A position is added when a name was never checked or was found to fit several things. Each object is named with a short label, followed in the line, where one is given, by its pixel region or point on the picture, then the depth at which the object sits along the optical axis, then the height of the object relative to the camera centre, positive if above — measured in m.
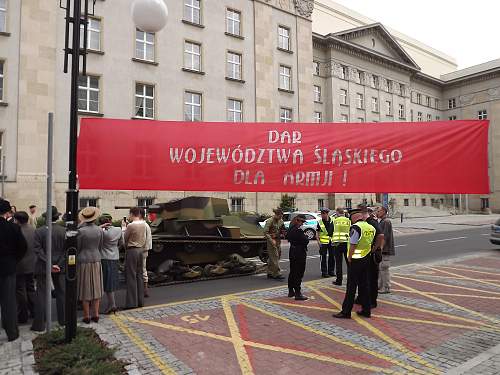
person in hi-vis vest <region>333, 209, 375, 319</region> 6.58 -1.07
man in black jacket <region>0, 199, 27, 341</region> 5.40 -0.91
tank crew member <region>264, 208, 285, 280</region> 9.64 -0.94
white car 20.42 -1.04
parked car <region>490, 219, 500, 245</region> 16.20 -1.34
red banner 4.43 +0.56
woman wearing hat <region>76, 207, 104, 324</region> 6.09 -1.02
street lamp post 4.85 +0.86
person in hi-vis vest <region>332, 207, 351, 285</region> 9.55 -0.84
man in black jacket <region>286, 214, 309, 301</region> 7.82 -1.11
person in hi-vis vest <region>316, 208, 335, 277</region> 10.20 -0.98
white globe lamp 4.86 +2.38
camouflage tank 10.06 -0.86
